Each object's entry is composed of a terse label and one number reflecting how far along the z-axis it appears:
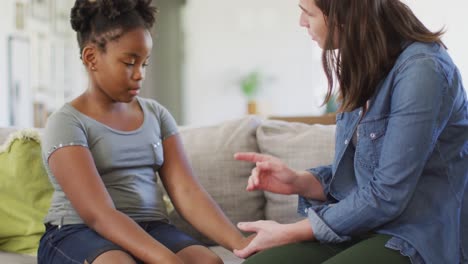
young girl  2.15
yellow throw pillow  2.45
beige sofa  2.56
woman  1.80
